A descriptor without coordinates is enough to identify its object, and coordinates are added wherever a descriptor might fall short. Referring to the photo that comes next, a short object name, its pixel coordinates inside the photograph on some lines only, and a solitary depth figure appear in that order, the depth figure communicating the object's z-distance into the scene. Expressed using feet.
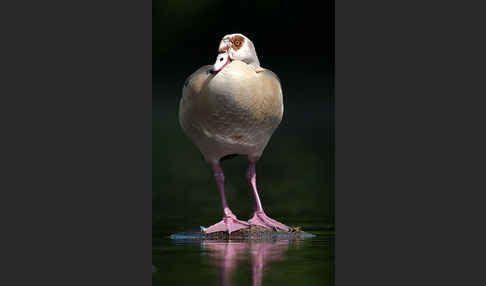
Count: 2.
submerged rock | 41.81
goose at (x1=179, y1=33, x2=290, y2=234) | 41.32
